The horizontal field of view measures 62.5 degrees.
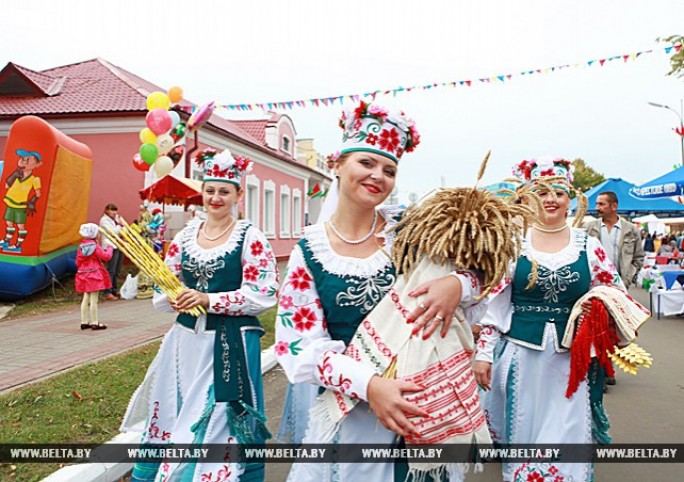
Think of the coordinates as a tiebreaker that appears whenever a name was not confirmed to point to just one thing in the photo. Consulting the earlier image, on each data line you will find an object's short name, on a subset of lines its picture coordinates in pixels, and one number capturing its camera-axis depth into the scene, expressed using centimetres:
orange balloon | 1291
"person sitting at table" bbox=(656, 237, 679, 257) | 1712
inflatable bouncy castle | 1051
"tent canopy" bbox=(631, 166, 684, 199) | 1024
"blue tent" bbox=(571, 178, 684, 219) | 1410
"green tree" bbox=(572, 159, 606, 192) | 4845
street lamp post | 1951
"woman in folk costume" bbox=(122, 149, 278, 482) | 317
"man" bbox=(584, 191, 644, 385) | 705
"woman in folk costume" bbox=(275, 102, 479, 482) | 176
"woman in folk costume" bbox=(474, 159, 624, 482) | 308
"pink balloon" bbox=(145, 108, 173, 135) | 1227
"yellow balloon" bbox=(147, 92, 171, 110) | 1254
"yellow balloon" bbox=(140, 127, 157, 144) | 1259
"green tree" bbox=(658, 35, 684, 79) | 992
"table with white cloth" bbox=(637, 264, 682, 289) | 1075
